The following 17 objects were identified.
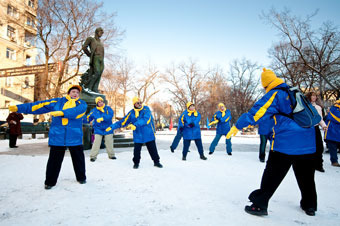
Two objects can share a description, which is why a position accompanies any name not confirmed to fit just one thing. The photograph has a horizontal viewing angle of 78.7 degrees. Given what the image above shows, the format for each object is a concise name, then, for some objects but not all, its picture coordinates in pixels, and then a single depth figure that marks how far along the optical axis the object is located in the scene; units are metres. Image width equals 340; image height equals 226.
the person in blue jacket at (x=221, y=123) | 7.38
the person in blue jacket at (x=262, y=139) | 5.79
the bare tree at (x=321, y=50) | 18.33
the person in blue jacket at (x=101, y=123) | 6.11
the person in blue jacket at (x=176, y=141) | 7.94
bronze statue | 9.20
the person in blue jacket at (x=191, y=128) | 6.33
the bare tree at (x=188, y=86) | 37.22
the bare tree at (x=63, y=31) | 17.83
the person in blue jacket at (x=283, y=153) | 2.45
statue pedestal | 8.17
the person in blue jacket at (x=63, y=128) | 3.49
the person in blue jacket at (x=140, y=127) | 5.09
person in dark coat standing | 8.92
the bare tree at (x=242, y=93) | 33.69
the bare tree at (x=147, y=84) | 34.53
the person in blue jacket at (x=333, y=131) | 5.24
